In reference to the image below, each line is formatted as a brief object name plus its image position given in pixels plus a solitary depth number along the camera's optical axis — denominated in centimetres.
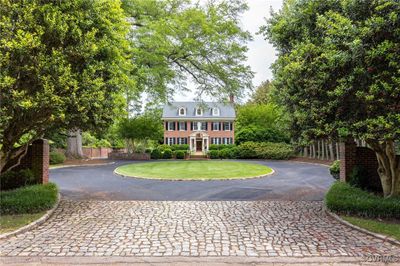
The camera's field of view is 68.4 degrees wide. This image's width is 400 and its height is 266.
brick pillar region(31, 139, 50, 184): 954
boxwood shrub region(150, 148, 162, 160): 3294
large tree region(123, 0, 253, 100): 2041
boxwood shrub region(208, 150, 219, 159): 3409
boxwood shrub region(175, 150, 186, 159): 3350
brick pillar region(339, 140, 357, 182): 966
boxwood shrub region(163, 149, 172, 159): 3331
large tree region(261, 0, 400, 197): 586
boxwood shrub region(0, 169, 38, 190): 898
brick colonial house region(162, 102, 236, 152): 4153
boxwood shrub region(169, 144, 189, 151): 3824
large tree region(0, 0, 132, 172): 665
